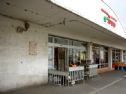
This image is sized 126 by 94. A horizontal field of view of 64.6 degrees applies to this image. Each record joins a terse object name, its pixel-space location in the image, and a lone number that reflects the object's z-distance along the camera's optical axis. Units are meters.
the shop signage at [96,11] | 4.13
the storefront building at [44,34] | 4.08
